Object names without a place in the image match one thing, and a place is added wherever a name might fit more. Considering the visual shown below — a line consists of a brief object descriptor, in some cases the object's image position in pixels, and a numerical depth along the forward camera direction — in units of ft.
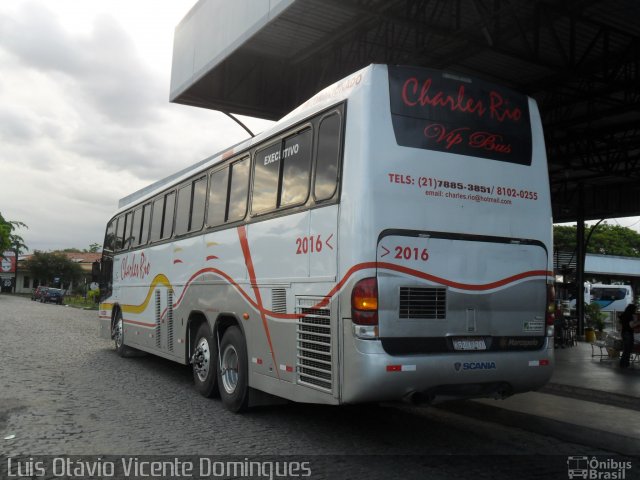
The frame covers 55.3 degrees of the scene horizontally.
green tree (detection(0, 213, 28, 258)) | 237.86
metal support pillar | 73.90
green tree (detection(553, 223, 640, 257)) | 258.37
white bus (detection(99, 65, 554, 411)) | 18.26
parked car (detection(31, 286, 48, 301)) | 187.52
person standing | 43.27
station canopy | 36.32
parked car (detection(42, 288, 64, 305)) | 178.19
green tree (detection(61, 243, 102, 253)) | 428.56
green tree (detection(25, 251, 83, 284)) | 281.74
